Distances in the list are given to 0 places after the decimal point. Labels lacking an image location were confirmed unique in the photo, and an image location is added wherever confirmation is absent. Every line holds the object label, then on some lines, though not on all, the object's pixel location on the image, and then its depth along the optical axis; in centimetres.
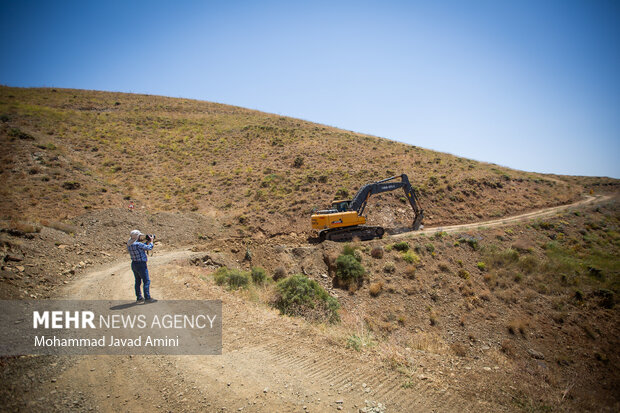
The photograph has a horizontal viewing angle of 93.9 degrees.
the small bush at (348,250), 1788
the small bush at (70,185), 2275
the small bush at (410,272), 1695
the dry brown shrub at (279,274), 1570
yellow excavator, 1947
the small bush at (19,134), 2748
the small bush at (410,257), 1806
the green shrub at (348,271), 1611
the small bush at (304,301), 1036
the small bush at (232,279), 1189
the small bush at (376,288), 1559
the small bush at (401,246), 1914
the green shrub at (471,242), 2069
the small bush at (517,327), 1380
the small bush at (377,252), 1822
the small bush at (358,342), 728
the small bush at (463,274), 1773
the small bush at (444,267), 1811
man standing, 834
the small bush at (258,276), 1421
